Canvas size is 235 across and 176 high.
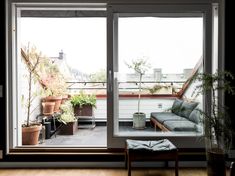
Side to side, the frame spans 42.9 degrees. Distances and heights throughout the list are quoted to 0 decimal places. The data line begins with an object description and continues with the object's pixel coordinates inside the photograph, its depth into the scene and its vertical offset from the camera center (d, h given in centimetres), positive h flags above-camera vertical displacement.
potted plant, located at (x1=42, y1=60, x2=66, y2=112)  649 +4
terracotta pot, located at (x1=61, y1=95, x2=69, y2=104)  690 -31
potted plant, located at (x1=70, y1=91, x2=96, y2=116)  662 -42
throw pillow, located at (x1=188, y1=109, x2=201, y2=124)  407 -43
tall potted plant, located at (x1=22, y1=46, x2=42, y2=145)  489 -68
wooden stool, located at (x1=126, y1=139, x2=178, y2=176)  340 -79
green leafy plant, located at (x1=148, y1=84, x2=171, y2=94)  418 -5
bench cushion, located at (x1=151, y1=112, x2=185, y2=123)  414 -44
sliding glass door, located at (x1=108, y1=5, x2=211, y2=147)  404 +26
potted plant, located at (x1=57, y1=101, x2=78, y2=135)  619 -79
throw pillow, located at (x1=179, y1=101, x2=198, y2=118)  412 -32
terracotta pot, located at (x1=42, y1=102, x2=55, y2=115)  641 -50
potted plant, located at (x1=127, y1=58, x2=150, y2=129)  412 +17
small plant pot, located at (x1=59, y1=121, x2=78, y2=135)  619 -92
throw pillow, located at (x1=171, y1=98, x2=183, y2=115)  418 -30
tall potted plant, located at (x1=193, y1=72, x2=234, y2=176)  324 -57
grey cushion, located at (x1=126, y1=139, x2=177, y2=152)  341 -72
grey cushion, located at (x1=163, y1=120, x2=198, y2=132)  412 -57
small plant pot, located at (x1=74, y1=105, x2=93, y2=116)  665 -57
